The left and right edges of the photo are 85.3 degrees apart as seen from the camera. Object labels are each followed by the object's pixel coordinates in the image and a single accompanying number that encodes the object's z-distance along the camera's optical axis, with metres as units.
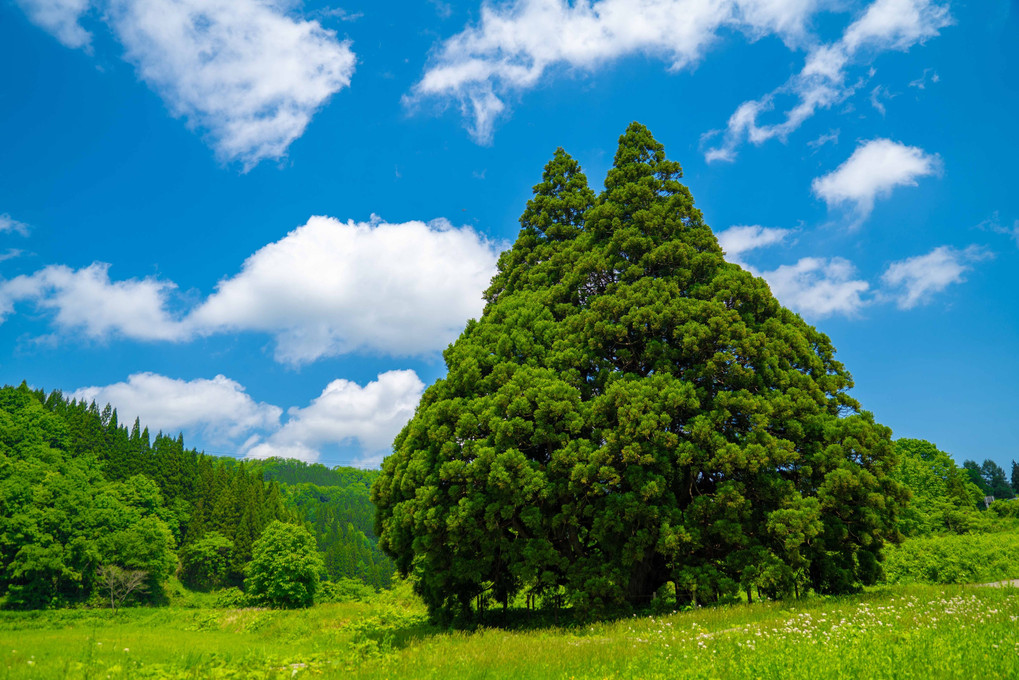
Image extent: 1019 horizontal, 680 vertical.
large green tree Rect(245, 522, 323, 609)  42.72
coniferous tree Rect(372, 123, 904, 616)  14.84
